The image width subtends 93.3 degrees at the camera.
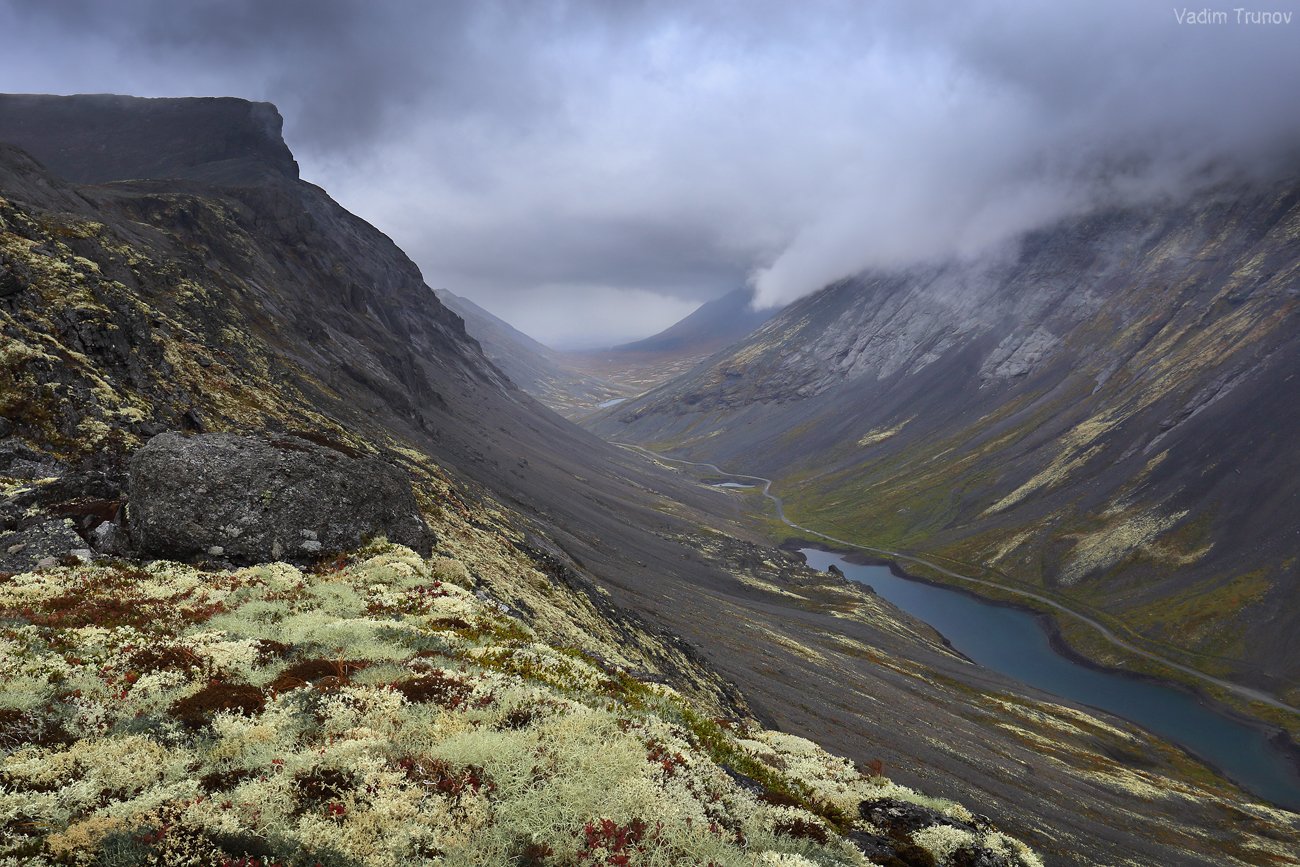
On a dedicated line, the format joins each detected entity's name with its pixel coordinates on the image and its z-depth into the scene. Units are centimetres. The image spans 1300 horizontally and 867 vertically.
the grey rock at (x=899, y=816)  1323
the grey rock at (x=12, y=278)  2911
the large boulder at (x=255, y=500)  2003
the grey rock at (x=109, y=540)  1951
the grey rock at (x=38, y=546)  1764
